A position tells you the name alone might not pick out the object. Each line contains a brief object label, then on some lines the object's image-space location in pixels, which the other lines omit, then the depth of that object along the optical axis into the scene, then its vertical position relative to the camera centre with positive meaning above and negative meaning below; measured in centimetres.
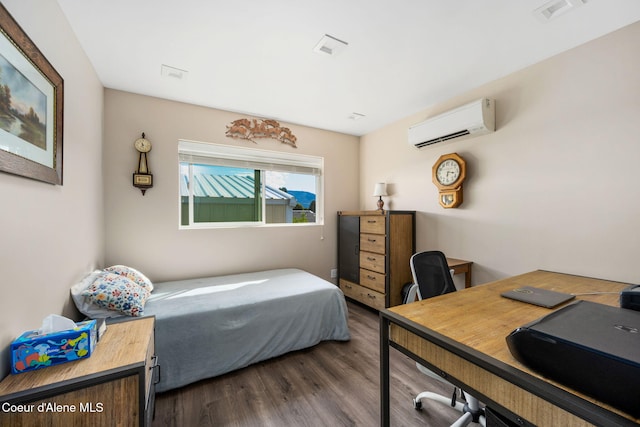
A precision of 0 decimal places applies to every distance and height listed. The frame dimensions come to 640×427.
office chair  145 -49
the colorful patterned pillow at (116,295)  169 -56
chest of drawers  297 -51
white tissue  115 -52
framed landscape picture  102 +50
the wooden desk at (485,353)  67 -48
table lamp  343 +31
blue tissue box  103 -58
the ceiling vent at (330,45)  182 +126
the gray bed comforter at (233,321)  183 -89
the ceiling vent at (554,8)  151 +127
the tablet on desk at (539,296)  129 -45
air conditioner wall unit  237 +92
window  302 +37
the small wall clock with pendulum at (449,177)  265 +39
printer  60 -37
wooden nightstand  90 -68
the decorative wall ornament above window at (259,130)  313 +108
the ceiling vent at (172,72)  220 +128
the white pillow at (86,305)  166 -61
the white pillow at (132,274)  218 -54
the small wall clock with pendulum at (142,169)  260 +47
